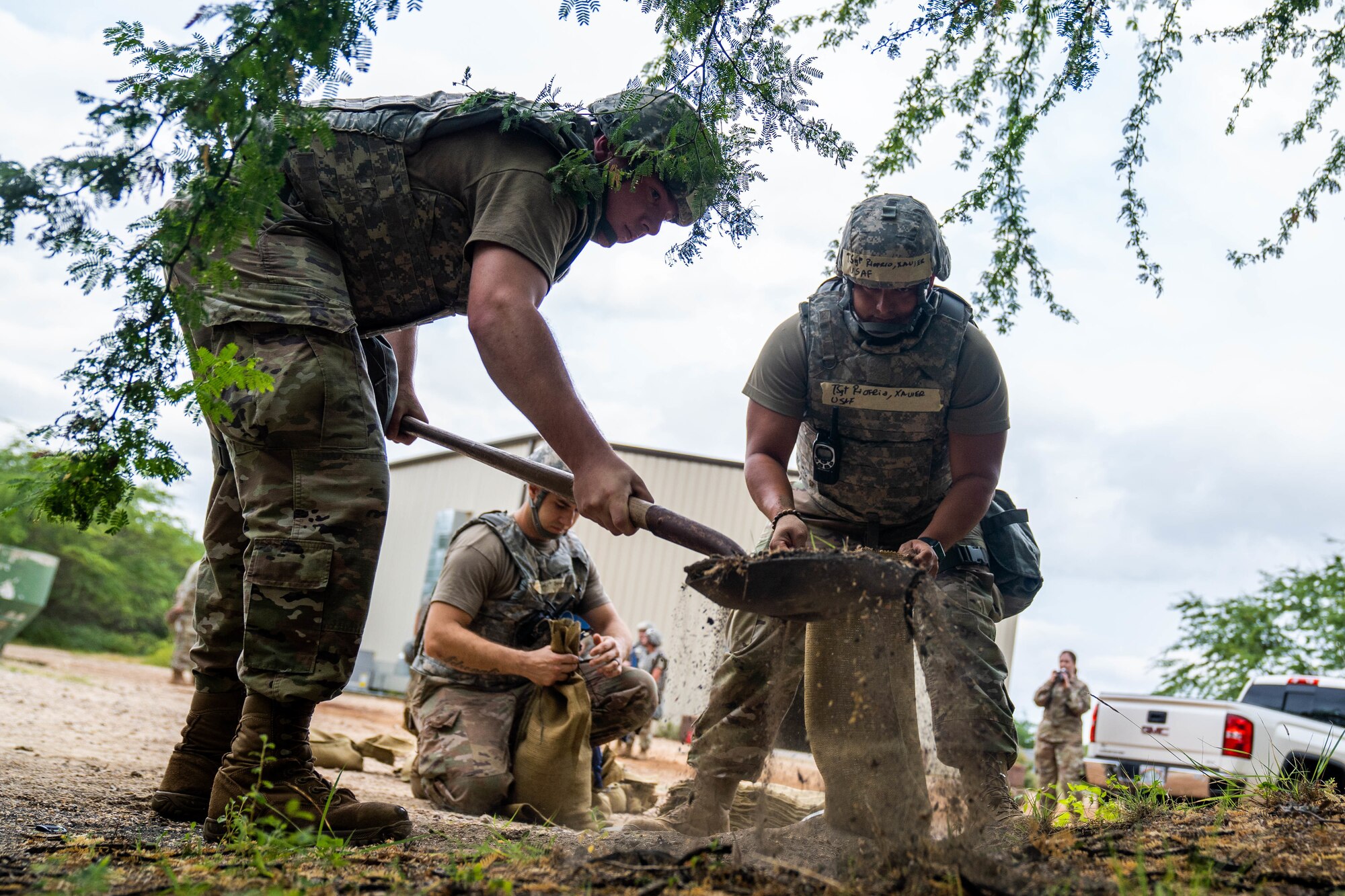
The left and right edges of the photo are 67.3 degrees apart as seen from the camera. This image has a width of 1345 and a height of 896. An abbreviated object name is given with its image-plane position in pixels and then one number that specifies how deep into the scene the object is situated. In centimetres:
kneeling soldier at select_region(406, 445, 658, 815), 404
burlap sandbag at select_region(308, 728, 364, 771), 517
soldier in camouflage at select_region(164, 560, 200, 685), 1314
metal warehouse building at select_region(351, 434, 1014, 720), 1925
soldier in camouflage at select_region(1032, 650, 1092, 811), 1110
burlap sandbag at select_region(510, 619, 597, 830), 402
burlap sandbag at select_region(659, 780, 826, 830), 272
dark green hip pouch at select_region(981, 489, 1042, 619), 356
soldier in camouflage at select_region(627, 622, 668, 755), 1256
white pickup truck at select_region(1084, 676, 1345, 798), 836
